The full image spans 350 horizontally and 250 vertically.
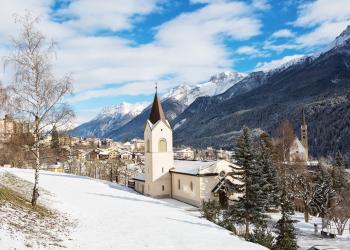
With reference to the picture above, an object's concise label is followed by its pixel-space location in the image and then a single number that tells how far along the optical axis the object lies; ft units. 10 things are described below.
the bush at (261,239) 82.79
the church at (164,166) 154.40
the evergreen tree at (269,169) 138.13
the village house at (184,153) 550.44
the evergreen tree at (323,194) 140.74
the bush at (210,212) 107.96
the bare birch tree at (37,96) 68.85
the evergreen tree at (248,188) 108.68
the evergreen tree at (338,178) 163.43
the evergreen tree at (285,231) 86.33
